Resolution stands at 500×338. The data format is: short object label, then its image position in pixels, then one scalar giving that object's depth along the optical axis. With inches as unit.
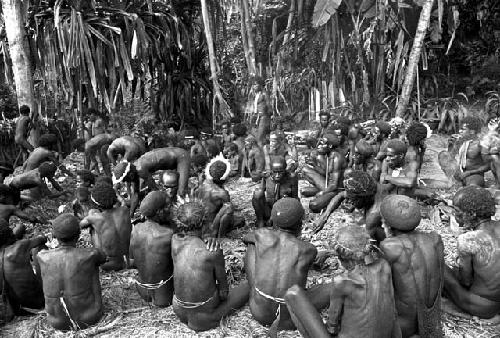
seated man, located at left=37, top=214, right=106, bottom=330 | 139.9
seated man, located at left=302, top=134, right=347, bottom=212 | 240.4
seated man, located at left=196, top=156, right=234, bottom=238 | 199.0
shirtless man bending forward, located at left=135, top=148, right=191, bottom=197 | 231.3
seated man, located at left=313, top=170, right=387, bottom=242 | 161.8
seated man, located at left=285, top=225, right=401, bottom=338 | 104.5
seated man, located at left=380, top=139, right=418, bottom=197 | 198.2
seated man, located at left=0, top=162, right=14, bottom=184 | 281.5
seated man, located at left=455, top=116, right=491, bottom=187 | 232.2
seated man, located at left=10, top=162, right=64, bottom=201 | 247.9
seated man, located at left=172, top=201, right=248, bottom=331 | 137.6
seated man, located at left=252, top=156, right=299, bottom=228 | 209.8
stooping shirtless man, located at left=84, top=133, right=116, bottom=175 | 323.3
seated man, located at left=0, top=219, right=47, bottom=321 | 150.0
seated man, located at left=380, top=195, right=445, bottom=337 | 118.6
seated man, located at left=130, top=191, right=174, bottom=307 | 151.0
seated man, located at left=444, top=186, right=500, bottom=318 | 128.9
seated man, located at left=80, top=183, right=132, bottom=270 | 176.9
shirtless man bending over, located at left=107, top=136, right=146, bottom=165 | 253.8
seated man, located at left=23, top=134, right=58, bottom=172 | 276.8
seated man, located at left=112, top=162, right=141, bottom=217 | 221.6
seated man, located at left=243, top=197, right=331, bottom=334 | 130.3
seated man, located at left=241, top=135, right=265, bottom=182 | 312.2
